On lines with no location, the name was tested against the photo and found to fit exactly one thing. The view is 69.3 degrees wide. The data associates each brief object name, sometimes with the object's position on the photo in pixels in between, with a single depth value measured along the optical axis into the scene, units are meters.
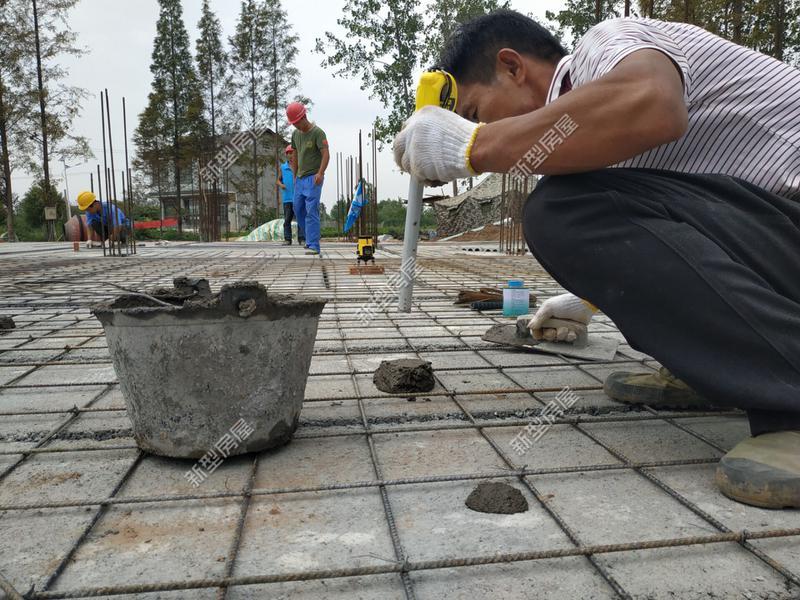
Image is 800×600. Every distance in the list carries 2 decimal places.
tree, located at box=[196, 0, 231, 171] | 20.11
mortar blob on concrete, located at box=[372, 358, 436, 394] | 1.61
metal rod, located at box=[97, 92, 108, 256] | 6.40
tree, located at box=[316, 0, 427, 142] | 18.23
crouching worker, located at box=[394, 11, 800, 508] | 1.02
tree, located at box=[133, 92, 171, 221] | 20.59
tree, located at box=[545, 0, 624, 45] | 15.89
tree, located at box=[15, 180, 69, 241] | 23.70
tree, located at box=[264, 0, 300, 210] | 19.53
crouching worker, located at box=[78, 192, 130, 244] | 7.04
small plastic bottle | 2.82
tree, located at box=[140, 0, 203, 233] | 20.39
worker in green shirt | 6.20
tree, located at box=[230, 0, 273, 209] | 19.59
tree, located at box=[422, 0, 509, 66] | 19.02
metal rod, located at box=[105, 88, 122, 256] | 6.49
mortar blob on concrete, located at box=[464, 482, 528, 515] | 0.95
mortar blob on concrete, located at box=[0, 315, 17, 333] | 2.47
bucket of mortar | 1.05
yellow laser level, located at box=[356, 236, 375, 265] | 5.24
